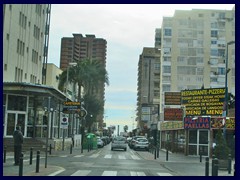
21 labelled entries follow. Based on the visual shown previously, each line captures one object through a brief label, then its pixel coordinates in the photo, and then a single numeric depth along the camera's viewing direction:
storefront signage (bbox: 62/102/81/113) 35.50
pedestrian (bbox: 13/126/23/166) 20.58
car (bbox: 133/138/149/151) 49.81
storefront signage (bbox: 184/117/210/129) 36.78
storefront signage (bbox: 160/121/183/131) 41.71
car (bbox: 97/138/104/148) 55.84
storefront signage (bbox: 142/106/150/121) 109.19
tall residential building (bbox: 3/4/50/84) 40.26
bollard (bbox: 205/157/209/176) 17.22
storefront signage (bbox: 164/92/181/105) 46.09
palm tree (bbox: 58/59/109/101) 58.38
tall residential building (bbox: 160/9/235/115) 95.44
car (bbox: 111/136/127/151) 48.22
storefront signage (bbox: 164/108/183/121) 44.91
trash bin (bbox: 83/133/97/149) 46.31
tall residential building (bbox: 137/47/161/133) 120.01
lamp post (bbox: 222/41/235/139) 29.55
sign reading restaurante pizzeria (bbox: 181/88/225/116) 35.53
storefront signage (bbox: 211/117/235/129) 36.47
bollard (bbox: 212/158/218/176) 16.38
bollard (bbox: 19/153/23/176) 14.91
